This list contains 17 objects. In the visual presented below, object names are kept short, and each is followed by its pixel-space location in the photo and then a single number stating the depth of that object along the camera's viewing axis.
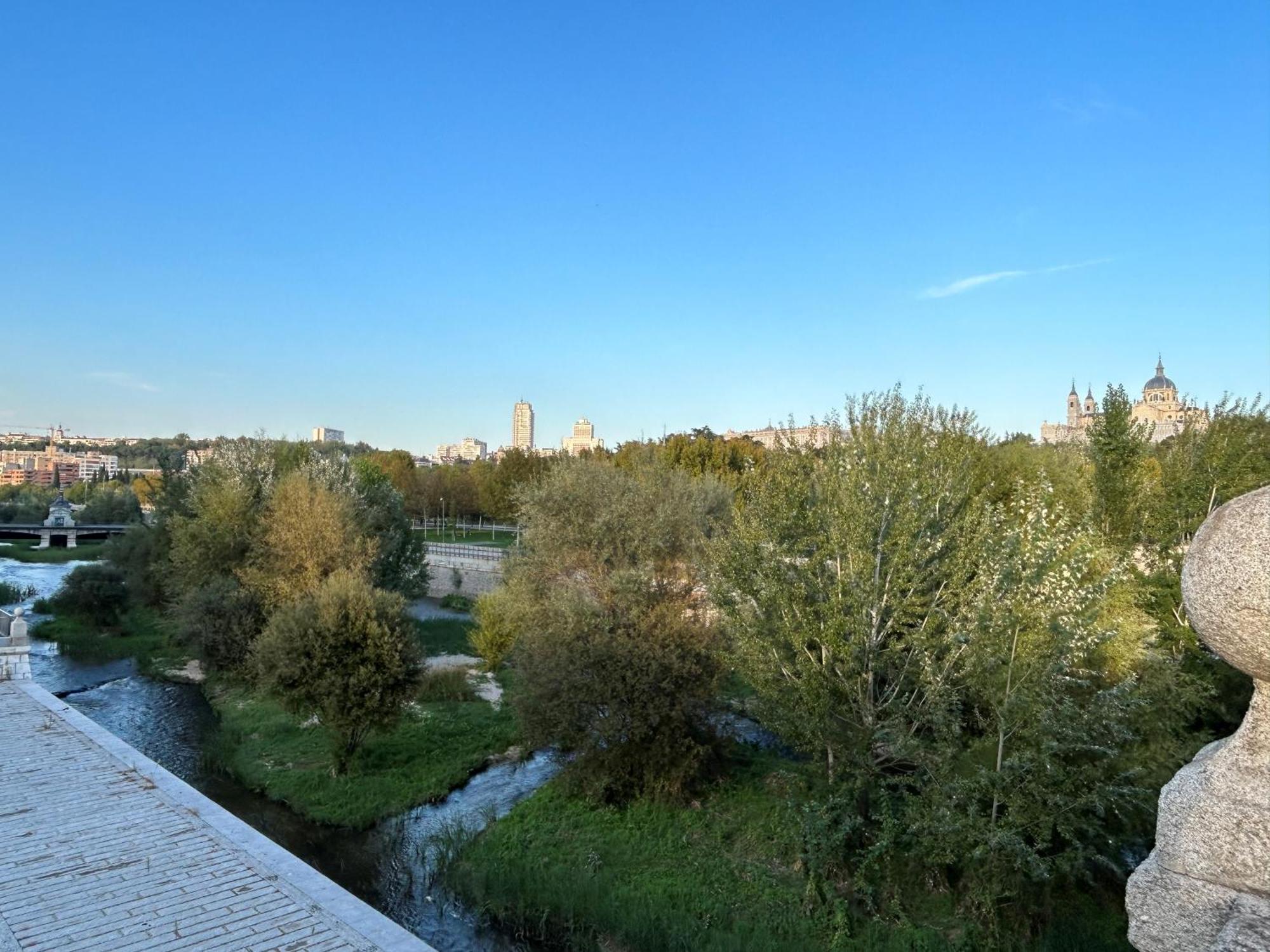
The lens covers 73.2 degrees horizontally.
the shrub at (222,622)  25.12
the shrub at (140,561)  33.66
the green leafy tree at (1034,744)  10.01
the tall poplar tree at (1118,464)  18.41
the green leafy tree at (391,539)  30.41
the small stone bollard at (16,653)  19.38
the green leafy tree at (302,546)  26.30
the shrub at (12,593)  38.41
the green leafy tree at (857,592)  12.60
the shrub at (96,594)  34.50
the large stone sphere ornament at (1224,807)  2.74
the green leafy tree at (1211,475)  17.38
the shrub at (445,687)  24.14
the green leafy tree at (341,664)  17.86
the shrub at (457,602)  41.31
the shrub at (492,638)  27.78
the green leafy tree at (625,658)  16.00
